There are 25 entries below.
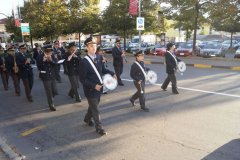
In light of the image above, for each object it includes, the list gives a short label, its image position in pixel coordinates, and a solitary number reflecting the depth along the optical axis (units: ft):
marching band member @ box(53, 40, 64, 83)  43.88
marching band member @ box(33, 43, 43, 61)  50.18
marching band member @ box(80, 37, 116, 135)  19.19
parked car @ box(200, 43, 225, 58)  87.52
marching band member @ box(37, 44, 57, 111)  27.48
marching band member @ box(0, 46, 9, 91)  40.96
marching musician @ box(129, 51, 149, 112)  25.99
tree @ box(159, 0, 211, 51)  85.56
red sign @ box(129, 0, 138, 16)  66.85
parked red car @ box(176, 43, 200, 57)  90.07
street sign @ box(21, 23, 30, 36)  93.51
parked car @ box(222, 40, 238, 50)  141.95
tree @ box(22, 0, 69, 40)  119.14
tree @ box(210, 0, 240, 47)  76.74
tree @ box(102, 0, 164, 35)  107.55
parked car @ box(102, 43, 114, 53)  121.11
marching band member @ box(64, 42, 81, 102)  30.59
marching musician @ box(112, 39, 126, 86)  38.73
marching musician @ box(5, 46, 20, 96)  37.09
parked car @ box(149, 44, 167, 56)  100.61
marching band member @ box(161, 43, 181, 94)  32.40
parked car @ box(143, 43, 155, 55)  107.24
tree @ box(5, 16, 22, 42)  139.11
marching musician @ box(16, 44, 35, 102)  32.76
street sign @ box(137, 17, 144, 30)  65.36
